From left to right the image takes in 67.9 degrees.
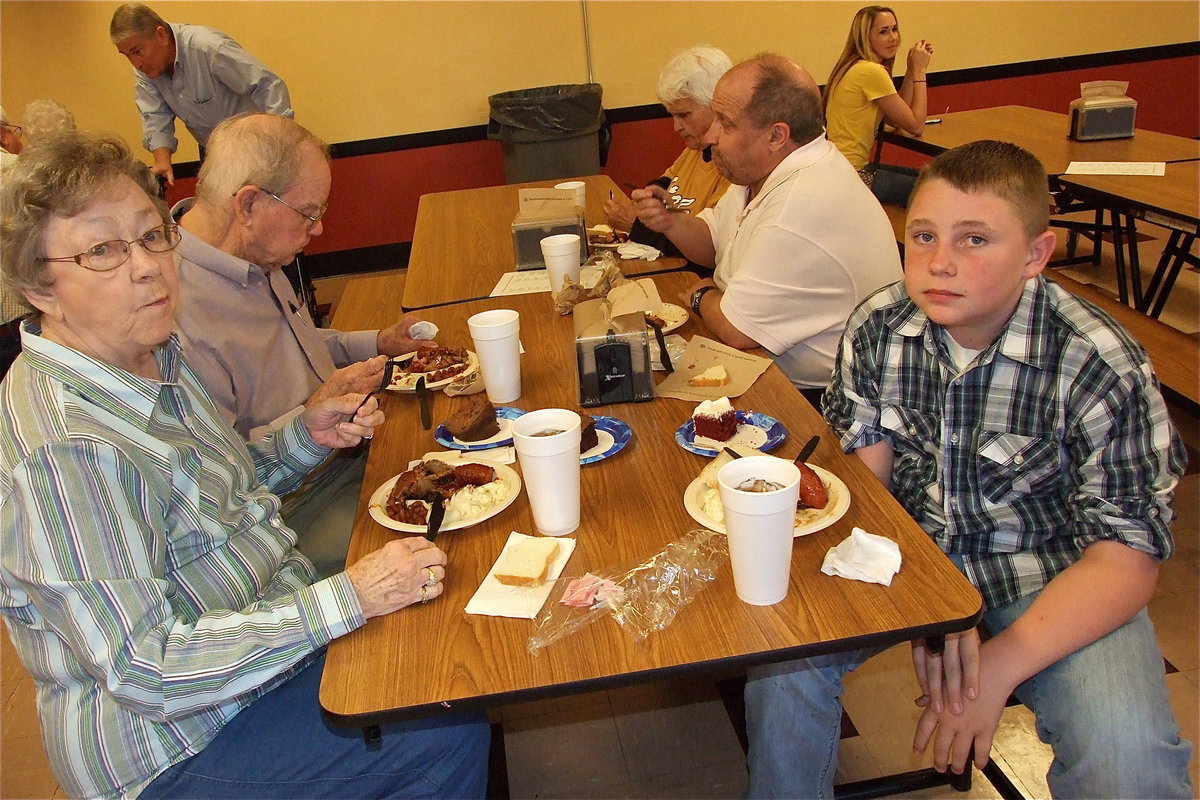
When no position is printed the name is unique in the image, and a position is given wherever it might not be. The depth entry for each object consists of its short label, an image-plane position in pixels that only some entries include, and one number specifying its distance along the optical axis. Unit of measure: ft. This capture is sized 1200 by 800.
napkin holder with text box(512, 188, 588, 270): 9.68
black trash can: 19.16
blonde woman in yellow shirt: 15.55
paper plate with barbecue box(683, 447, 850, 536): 4.50
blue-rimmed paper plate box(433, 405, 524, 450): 5.74
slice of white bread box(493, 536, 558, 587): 4.24
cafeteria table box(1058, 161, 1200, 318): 9.95
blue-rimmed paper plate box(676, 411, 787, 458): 5.34
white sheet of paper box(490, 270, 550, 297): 9.16
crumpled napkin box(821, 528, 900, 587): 4.06
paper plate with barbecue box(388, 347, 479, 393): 6.81
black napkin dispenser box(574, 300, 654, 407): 6.06
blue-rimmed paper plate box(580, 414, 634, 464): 5.41
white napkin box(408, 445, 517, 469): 5.52
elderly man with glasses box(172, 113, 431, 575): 6.77
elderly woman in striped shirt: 3.88
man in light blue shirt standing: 15.16
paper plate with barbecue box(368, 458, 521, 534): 4.85
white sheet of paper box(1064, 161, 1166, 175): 11.64
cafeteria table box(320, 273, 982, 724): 3.67
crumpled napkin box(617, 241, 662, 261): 10.14
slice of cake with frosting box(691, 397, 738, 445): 5.43
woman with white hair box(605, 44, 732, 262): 10.41
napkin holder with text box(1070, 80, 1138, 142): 13.53
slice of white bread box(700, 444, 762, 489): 4.94
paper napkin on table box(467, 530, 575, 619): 4.10
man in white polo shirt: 7.30
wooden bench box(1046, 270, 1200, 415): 8.44
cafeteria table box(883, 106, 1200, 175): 12.63
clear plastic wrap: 3.94
